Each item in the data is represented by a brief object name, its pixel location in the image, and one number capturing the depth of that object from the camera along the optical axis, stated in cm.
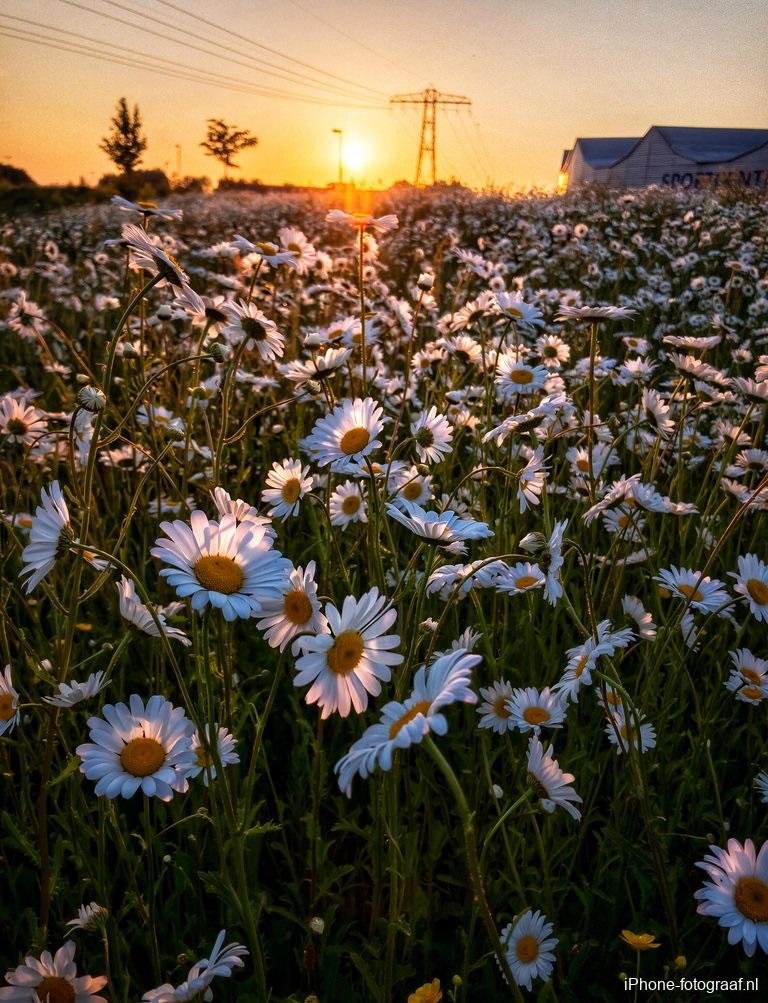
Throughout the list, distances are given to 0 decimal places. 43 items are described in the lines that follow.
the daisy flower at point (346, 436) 32
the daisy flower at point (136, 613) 30
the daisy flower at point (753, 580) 38
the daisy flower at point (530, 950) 28
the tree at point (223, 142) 3412
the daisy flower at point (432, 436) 40
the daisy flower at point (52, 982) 22
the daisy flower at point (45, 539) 23
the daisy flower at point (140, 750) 23
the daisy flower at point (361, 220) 50
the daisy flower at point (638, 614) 41
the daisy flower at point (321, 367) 42
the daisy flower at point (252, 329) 42
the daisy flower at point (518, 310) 46
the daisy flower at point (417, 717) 15
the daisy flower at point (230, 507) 26
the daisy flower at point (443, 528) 25
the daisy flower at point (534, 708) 31
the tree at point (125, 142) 3639
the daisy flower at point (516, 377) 47
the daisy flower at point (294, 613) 24
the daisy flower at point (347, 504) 44
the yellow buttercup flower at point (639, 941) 25
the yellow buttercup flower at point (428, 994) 23
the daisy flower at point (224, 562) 20
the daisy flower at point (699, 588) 36
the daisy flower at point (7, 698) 28
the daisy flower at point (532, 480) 36
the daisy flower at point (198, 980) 20
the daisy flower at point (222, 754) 25
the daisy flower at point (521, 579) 36
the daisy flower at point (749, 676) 37
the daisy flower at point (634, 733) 35
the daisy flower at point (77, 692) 25
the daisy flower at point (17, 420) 49
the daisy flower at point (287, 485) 39
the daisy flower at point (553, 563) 26
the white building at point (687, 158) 1735
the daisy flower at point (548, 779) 28
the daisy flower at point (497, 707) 34
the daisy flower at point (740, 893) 24
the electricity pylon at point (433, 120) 2947
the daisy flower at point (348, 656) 22
